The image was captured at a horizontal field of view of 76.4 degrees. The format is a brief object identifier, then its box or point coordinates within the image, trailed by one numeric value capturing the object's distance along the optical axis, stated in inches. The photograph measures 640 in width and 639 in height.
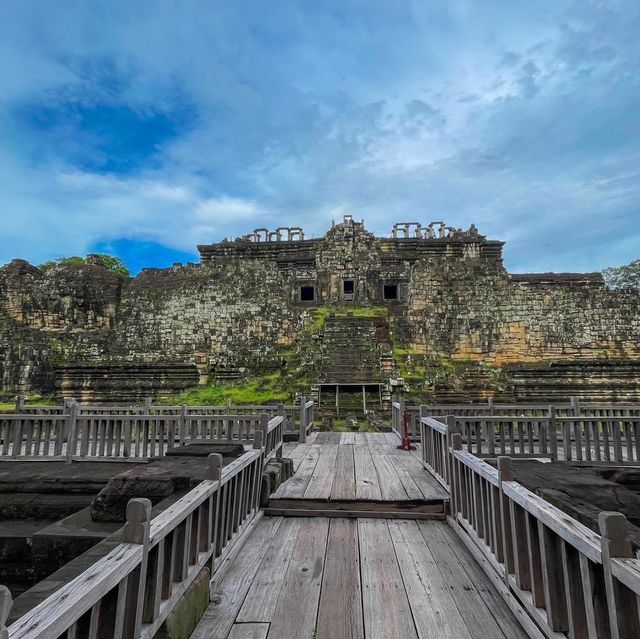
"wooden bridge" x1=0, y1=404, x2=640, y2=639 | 67.5
